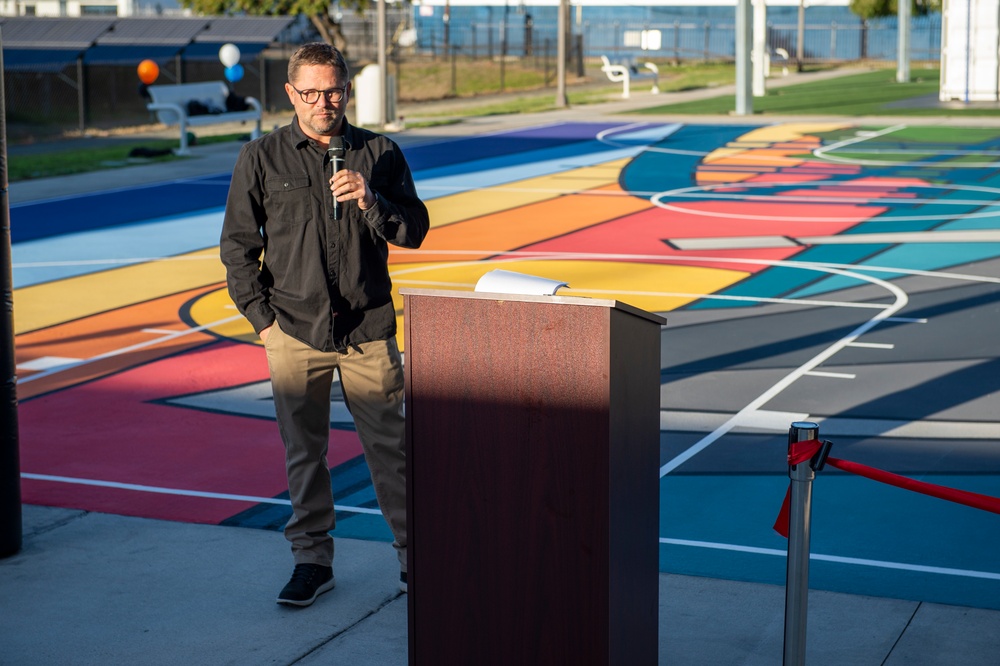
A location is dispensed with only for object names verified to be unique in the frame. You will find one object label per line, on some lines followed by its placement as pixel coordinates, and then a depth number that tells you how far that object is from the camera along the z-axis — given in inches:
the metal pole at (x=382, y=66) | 1179.3
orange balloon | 1021.7
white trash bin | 1205.7
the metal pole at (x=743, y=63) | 1316.4
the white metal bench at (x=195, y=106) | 1040.2
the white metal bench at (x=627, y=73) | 1694.1
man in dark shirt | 206.2
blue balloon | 1099.2
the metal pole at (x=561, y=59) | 1497.3
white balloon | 1116.5
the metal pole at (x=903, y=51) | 1980.8
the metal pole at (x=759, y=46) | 1701.5
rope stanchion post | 167.8
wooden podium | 150.3
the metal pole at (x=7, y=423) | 238.2
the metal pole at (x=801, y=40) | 2409.0
